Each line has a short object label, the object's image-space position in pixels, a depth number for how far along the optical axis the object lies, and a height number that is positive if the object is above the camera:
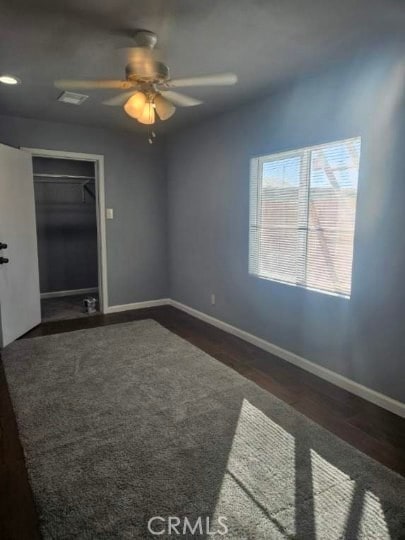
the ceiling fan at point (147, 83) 1.98 +0.81
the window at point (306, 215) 2.71 +0.04
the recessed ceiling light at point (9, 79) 2.83 +1.12
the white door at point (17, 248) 3.64 -0.34
